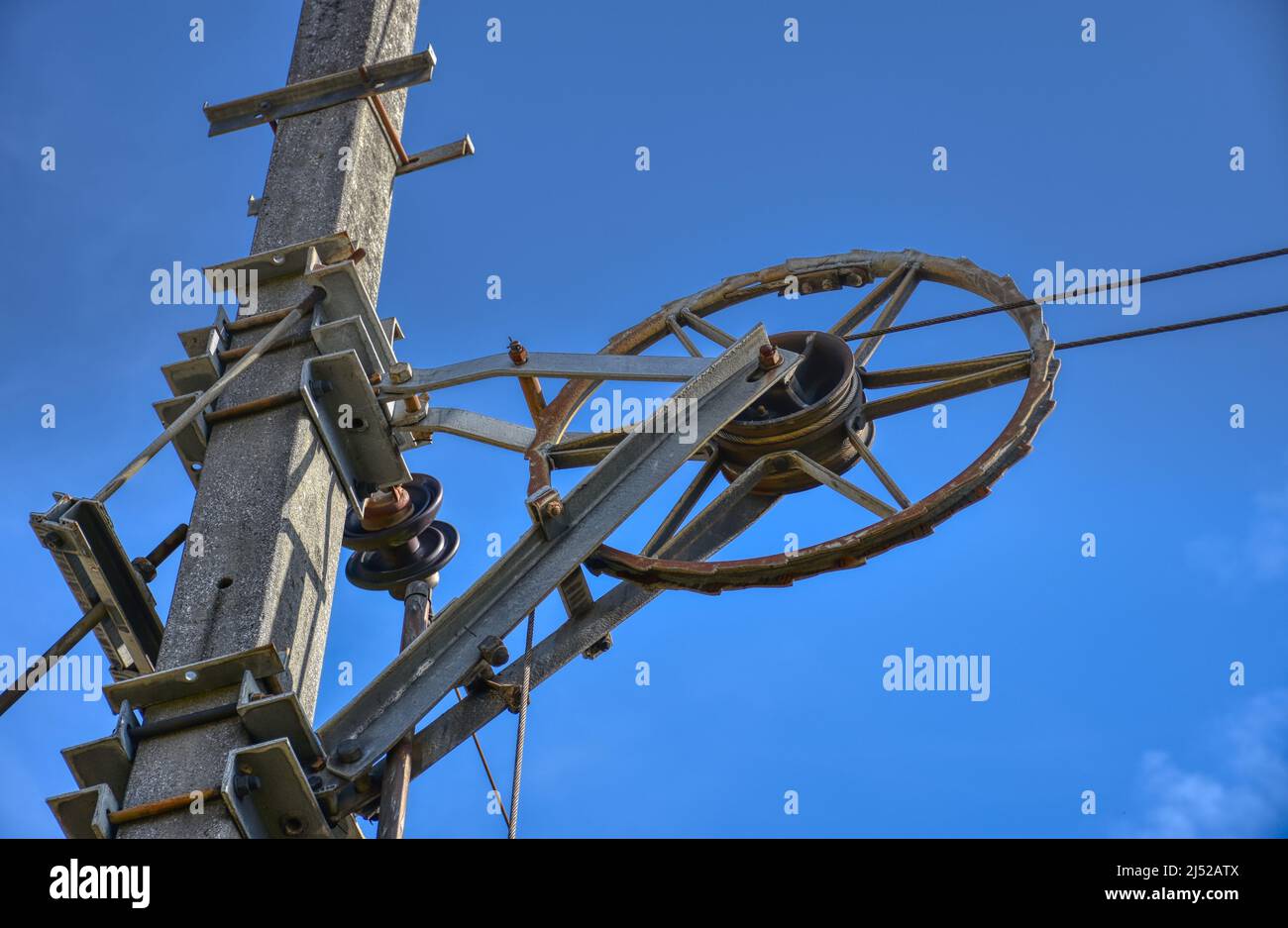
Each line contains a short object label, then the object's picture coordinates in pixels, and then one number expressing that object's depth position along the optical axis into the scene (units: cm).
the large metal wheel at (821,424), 834
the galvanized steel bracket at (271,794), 652
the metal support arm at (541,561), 753
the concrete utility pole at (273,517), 672
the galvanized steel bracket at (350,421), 805
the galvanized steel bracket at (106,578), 733
